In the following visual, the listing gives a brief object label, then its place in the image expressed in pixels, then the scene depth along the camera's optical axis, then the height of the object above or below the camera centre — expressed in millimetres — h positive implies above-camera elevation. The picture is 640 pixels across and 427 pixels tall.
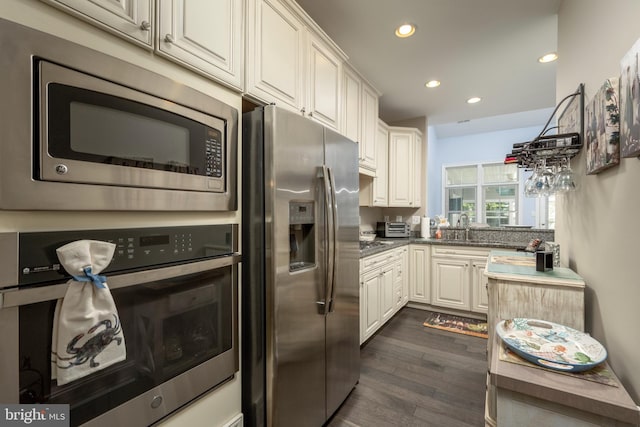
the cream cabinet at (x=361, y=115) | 2480 +986
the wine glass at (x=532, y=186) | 1668 +159
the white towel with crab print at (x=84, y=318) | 684 -276
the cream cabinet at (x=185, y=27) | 807 +659
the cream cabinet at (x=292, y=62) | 1367 +926
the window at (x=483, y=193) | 5934 +434
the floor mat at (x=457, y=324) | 2980 -1330
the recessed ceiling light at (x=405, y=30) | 2176 +1501
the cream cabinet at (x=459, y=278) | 3281 -841
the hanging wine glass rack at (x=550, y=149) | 1470 +351
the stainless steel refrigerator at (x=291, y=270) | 1251 -294
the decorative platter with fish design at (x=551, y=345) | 933 -517
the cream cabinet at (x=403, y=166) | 3793 +657
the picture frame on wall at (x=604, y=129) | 1030 +344
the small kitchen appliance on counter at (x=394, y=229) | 3930 -252
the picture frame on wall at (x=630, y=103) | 826 +356
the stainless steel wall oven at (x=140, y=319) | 642 -333
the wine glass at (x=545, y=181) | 1582 +181
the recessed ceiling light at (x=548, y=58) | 2536 +1477
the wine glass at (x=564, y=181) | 1519 +169
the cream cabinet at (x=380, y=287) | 2533 -820
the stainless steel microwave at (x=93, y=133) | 639 +237
